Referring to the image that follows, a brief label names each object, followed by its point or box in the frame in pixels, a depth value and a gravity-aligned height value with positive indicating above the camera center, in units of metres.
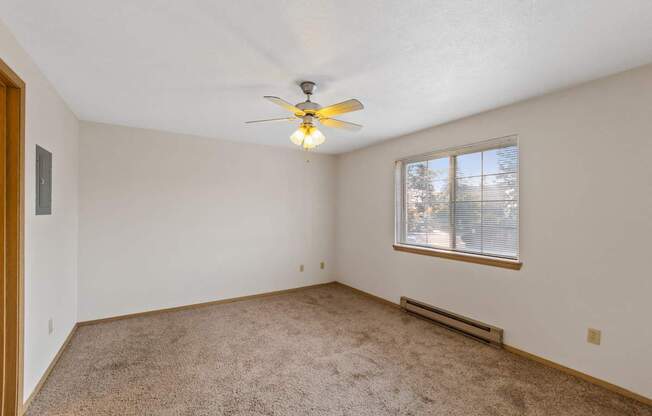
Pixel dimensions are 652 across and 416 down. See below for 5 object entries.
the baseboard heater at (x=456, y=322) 2.89 -1.25
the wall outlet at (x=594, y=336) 2.28 -0.99
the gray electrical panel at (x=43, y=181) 2.16 +0.18
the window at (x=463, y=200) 2.94 +0.09
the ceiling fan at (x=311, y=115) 2.15 +0.72
